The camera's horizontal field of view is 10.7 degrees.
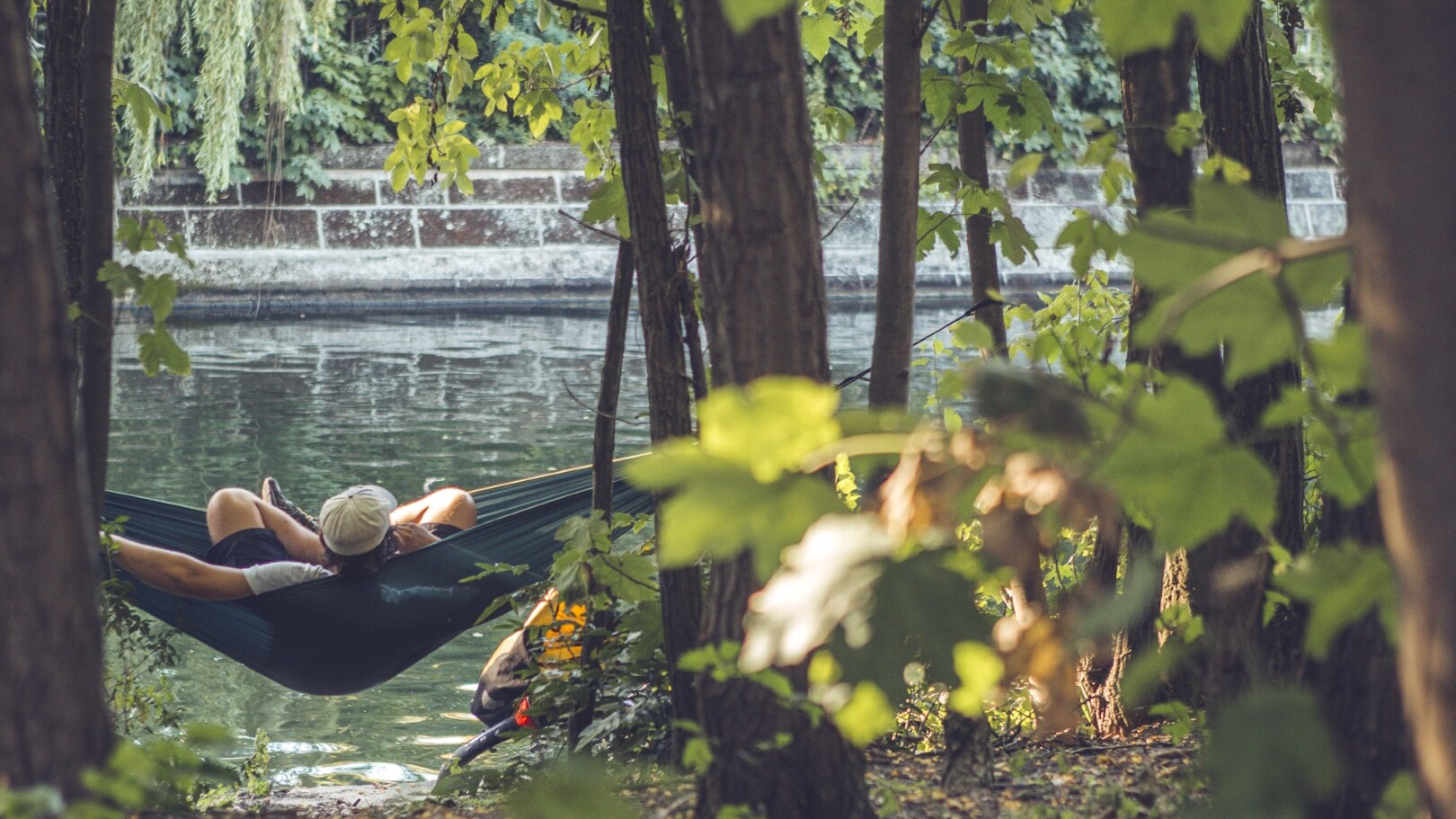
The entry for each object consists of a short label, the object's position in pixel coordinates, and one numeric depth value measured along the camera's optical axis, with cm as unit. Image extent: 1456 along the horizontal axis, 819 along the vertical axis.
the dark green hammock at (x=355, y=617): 2338
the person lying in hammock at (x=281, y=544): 2343
